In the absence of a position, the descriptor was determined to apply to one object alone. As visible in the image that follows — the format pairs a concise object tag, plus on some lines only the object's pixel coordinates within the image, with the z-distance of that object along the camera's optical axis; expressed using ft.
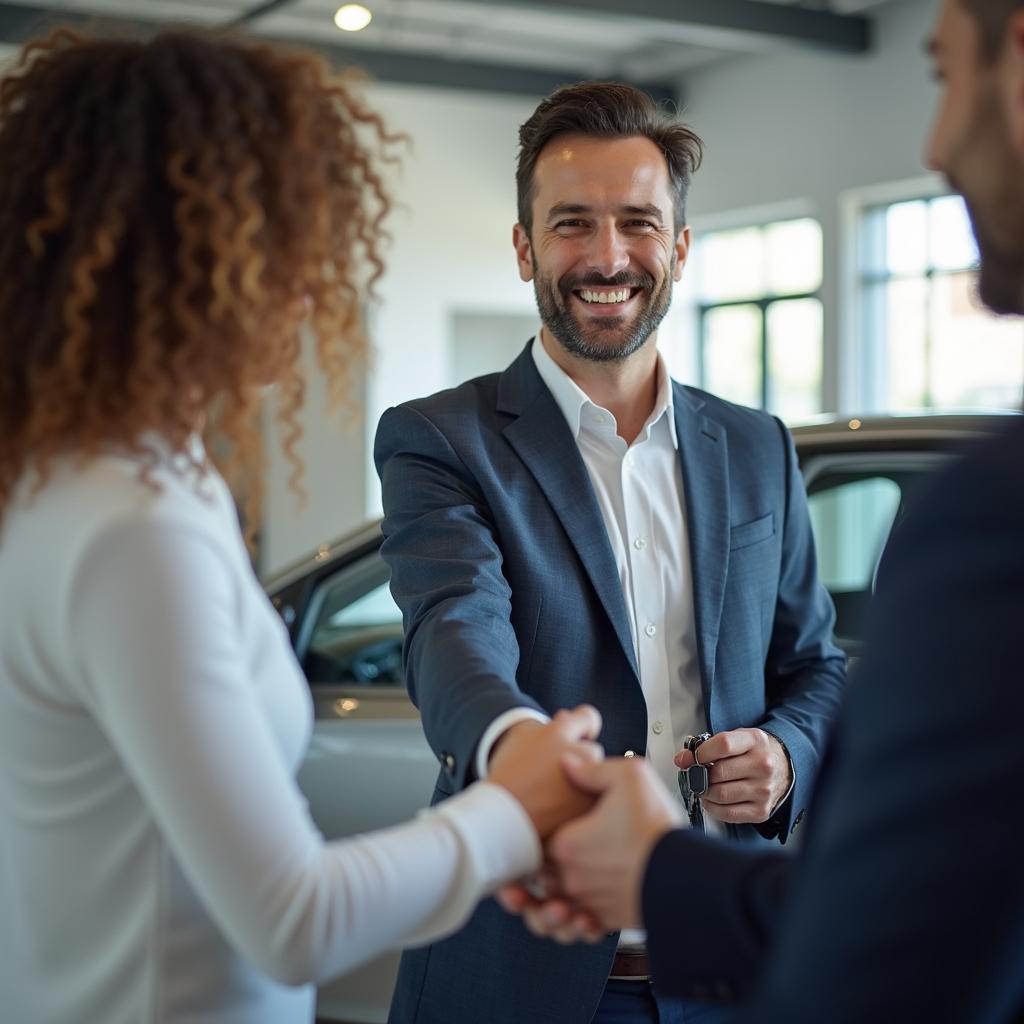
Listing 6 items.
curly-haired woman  3.58
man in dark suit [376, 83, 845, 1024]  5.96
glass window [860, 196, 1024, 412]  29.35
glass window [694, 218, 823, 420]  32.71
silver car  9.64
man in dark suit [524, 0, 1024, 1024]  2.80
